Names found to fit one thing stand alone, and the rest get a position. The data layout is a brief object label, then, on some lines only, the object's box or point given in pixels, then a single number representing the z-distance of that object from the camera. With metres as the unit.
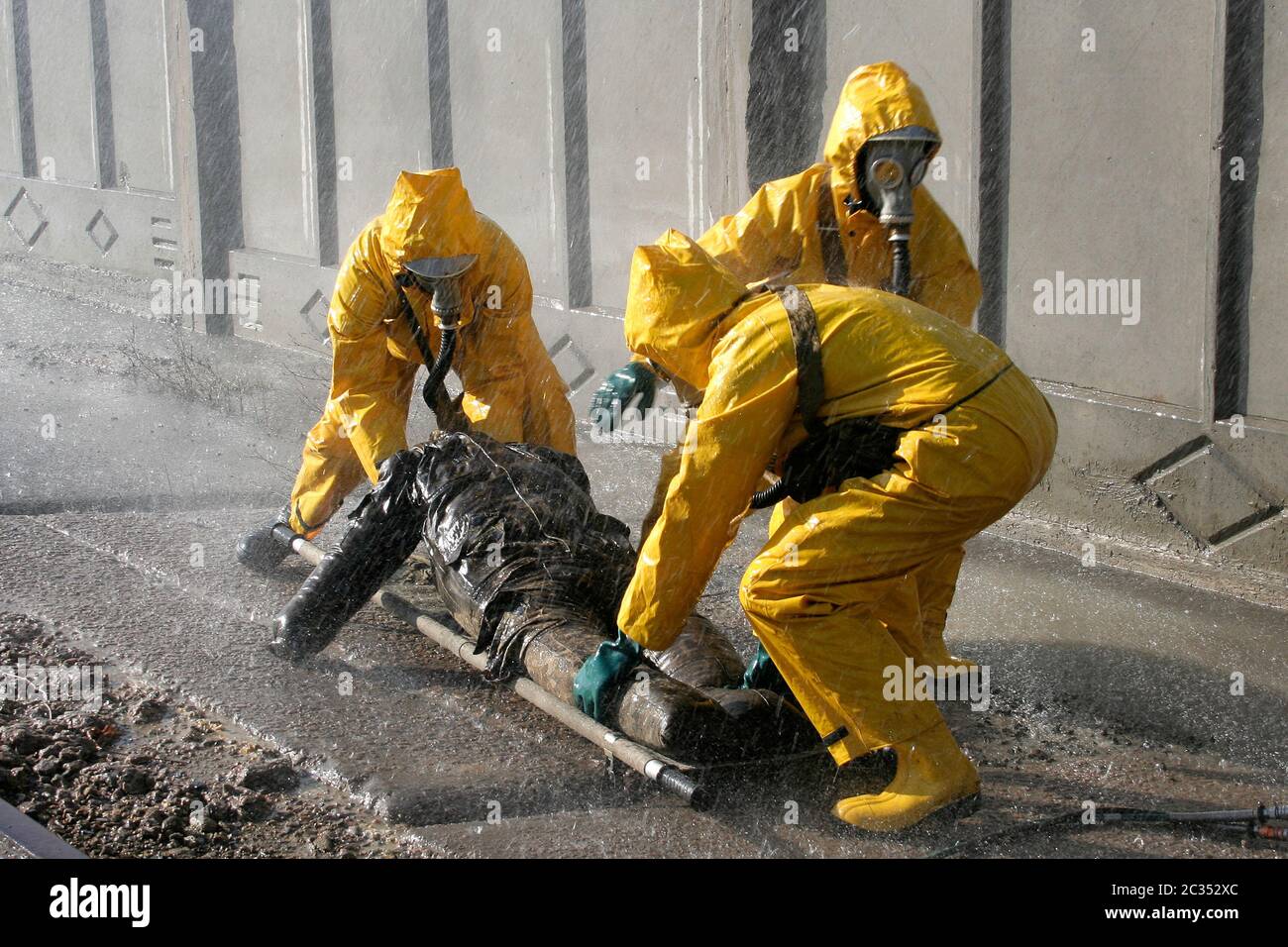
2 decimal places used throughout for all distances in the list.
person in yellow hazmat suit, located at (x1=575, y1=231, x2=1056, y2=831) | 3.16
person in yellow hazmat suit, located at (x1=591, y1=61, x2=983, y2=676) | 4.11
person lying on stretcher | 3.90
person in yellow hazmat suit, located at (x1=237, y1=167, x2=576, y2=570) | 4.79
